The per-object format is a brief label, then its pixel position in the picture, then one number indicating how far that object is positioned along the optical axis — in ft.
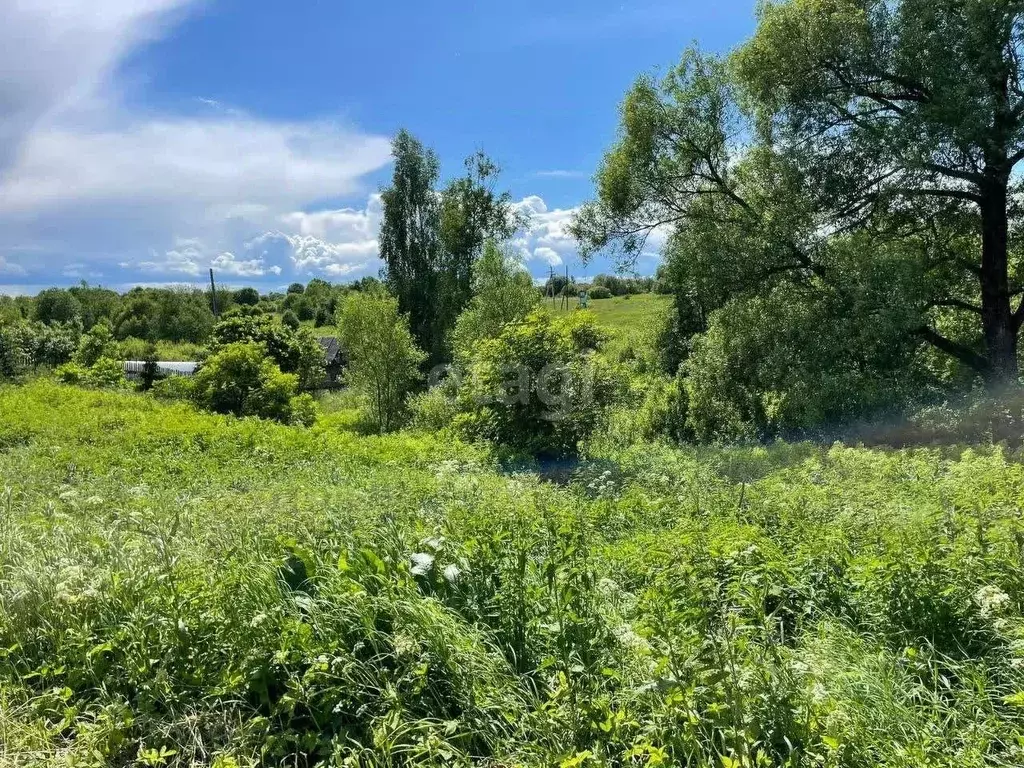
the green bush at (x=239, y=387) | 66.23
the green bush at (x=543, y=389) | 36.06
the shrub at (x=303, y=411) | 66.95
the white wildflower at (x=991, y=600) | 8.42
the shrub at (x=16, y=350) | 97.53
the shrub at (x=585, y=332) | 41.22
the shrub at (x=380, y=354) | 66.69
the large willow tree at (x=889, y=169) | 33.86
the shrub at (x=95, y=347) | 112.01
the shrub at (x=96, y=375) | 81.66
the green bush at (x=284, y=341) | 98.32
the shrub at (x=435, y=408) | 50.90
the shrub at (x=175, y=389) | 68.28
